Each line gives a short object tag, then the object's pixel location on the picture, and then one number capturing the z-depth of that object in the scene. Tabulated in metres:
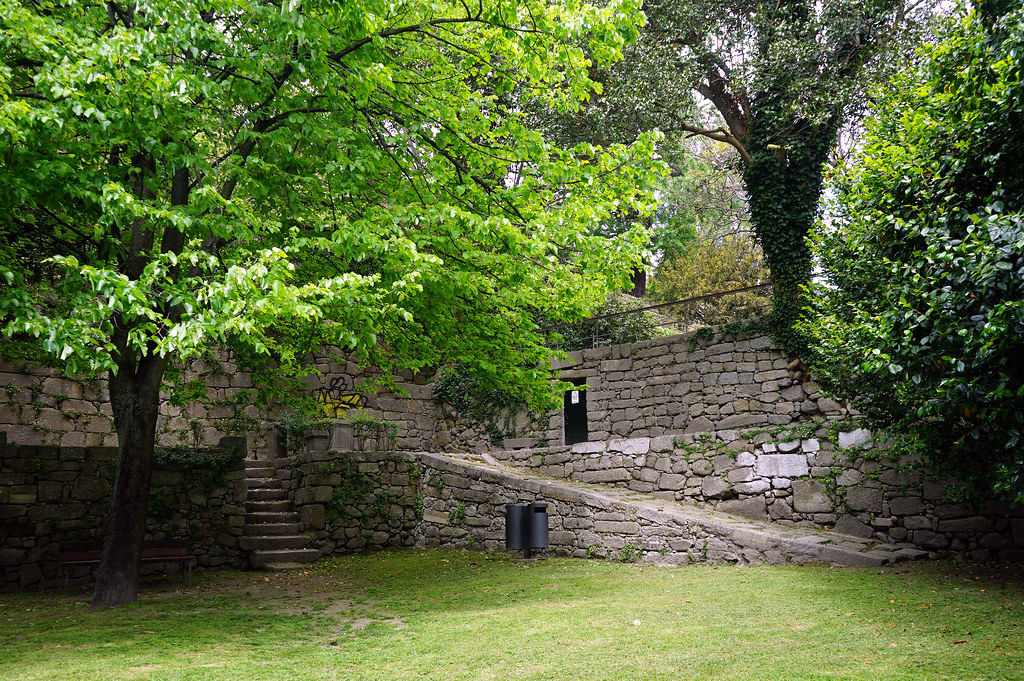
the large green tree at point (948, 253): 6.09
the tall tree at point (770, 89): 13.10
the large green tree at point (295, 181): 6.33
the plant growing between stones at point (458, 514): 13.59
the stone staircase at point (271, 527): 12.04
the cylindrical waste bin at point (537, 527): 11.80
